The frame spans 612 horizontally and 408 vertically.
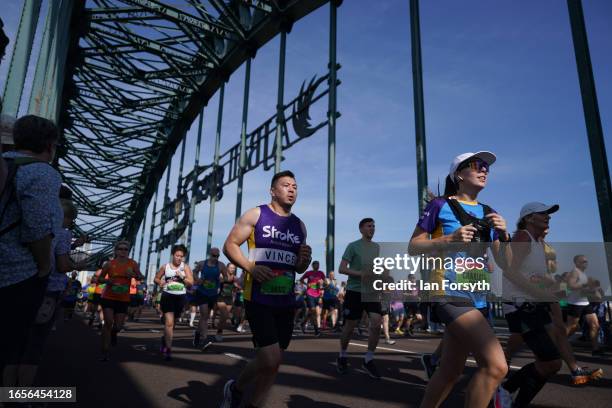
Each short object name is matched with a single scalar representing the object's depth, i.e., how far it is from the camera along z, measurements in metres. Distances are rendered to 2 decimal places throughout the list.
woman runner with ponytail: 2.46
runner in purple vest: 3.08
